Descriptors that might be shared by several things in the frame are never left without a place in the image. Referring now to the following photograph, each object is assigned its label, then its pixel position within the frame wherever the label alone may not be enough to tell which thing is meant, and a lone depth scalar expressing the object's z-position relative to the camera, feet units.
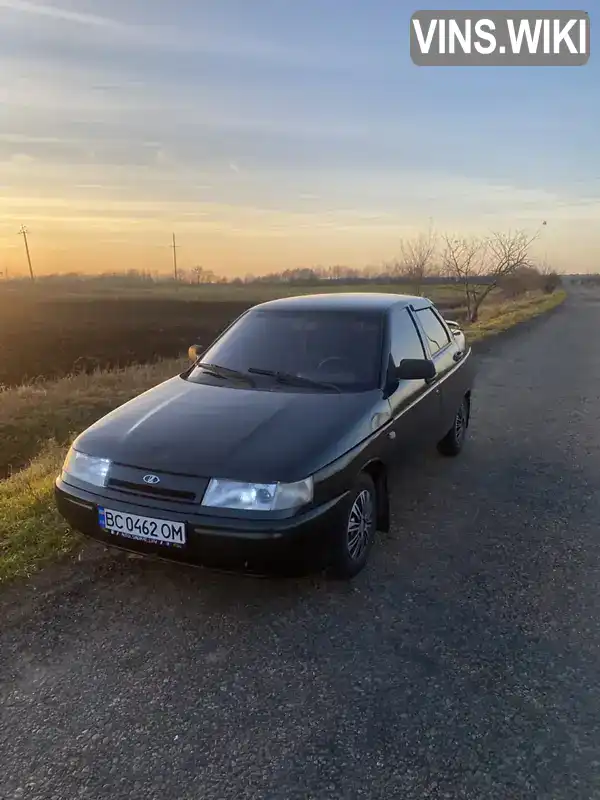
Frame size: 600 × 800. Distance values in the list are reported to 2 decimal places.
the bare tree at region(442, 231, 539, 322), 77.56
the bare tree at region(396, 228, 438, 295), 85.67
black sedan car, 9.66
